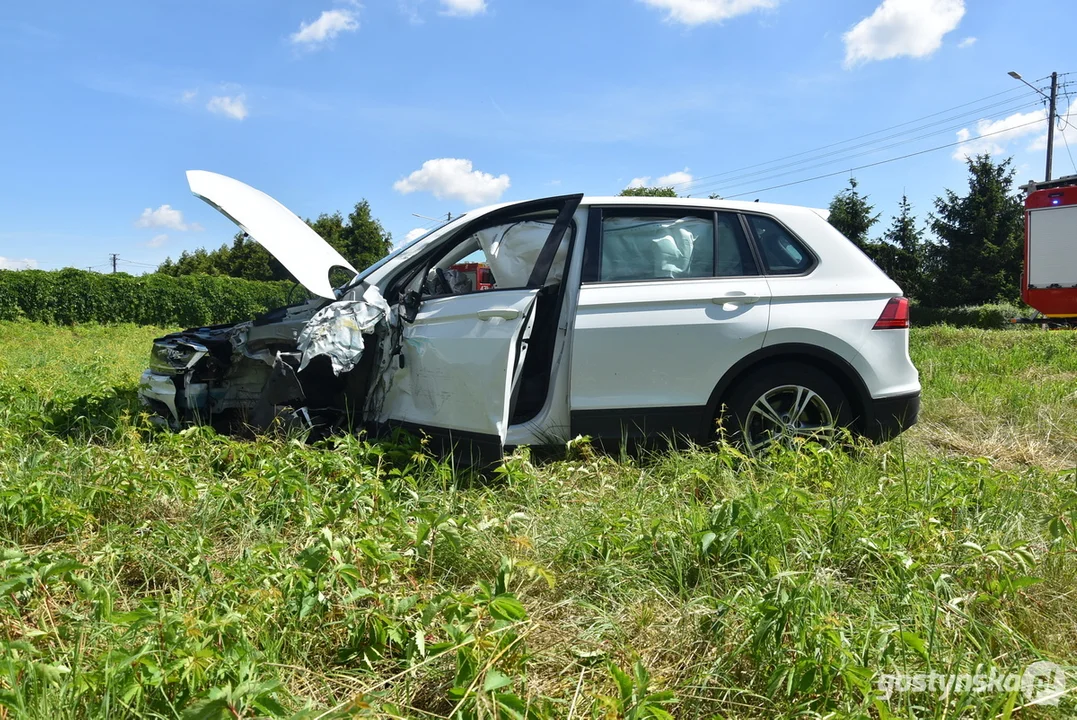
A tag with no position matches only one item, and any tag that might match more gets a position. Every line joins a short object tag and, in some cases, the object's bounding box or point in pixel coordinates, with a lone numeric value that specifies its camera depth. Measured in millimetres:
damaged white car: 3652
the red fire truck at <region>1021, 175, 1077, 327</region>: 13492
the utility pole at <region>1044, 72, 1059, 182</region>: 25703
